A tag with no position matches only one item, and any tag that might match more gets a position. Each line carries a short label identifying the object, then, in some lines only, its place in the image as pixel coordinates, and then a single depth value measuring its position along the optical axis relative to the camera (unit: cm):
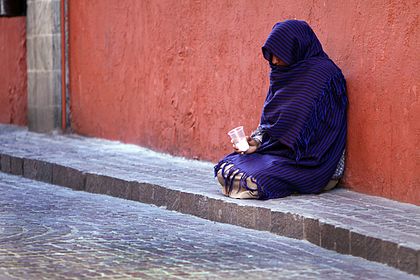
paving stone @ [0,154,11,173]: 1880
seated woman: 1345
